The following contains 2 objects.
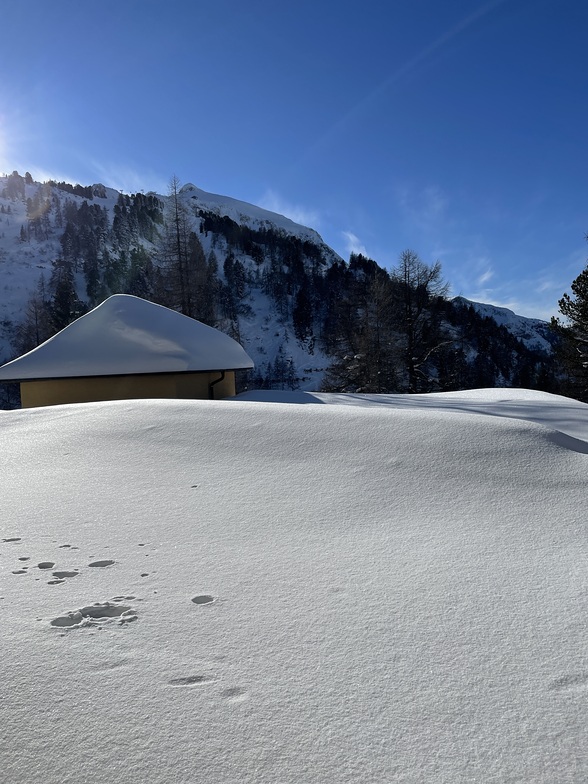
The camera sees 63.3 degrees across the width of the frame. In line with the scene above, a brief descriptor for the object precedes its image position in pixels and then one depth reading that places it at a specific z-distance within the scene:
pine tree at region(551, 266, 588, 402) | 20.32
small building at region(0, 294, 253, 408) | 11.34
